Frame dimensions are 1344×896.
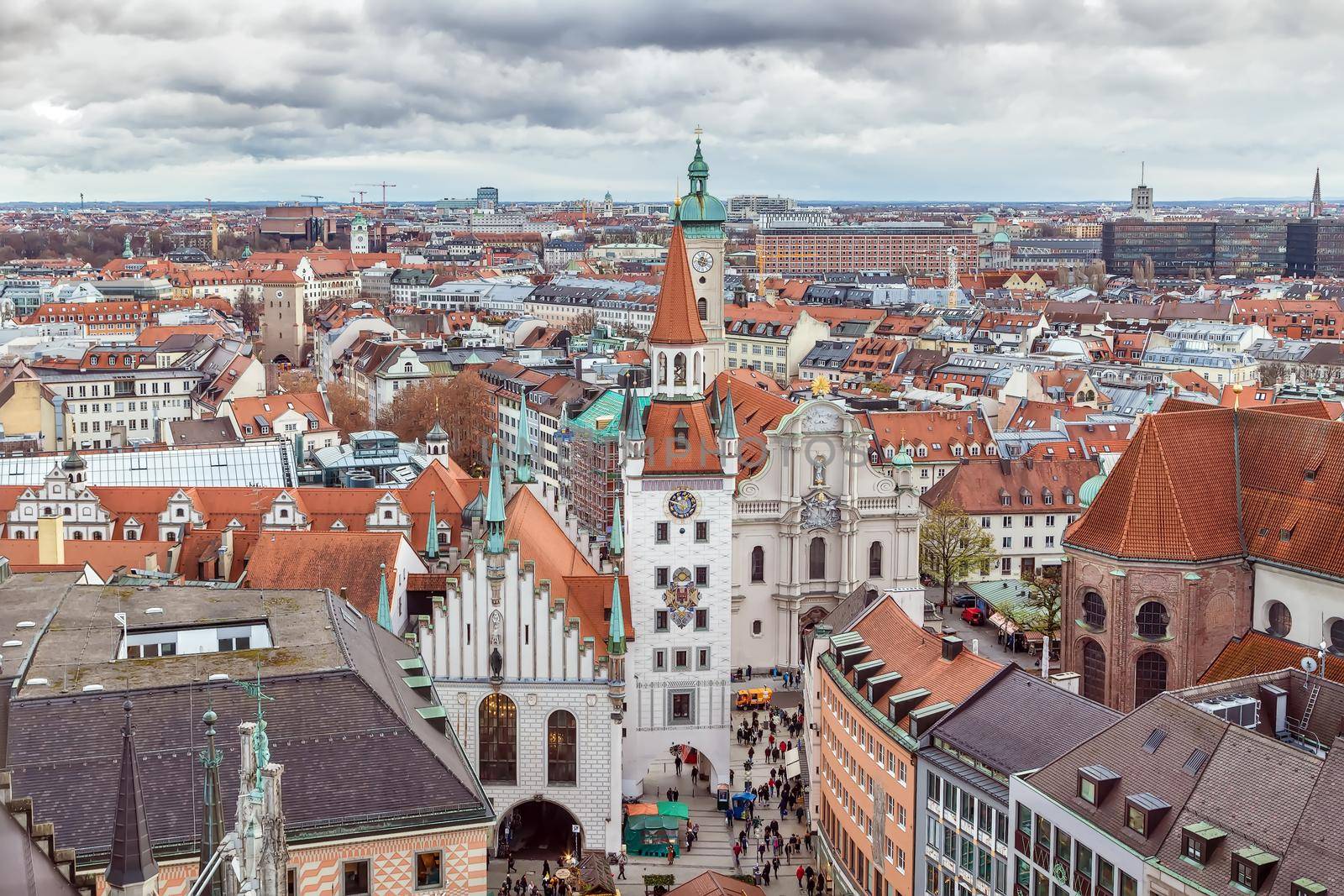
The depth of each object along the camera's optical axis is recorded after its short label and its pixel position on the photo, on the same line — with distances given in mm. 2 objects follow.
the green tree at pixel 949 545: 94188
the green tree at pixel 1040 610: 82250
